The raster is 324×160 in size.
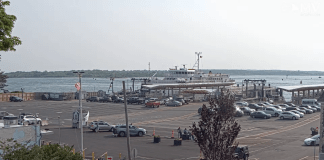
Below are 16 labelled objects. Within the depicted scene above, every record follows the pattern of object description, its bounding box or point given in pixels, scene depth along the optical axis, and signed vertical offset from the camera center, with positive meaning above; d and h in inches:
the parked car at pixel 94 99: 2819.9 -209.6
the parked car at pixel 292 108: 2024.9 -200.8
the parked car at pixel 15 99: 2716.5 -203.1
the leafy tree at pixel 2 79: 3128.4 -76.6
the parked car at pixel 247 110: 1990.0 -207.2
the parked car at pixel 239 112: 1897.5 -208.5
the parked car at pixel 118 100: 2763.3 -212.0
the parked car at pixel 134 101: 2652.6 -210.0
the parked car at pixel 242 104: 2356.5 -205.1
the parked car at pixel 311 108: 2153.1 -208.3
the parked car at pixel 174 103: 2481.5 -210.3
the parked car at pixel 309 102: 2362.5 -191.0
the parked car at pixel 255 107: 2236.7 -210.7
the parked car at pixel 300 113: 1902.1 -211.1
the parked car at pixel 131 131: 1291.6 -205.8
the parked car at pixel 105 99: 2815.0 -213.4
